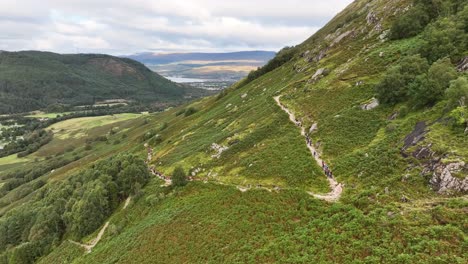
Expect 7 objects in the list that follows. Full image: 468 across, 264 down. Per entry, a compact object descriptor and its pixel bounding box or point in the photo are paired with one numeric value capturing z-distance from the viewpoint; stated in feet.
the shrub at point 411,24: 278.46
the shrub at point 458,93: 142.20
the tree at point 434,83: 168.25
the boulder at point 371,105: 203.97
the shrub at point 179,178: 217.77
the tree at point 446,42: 202.17
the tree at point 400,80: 194.59
